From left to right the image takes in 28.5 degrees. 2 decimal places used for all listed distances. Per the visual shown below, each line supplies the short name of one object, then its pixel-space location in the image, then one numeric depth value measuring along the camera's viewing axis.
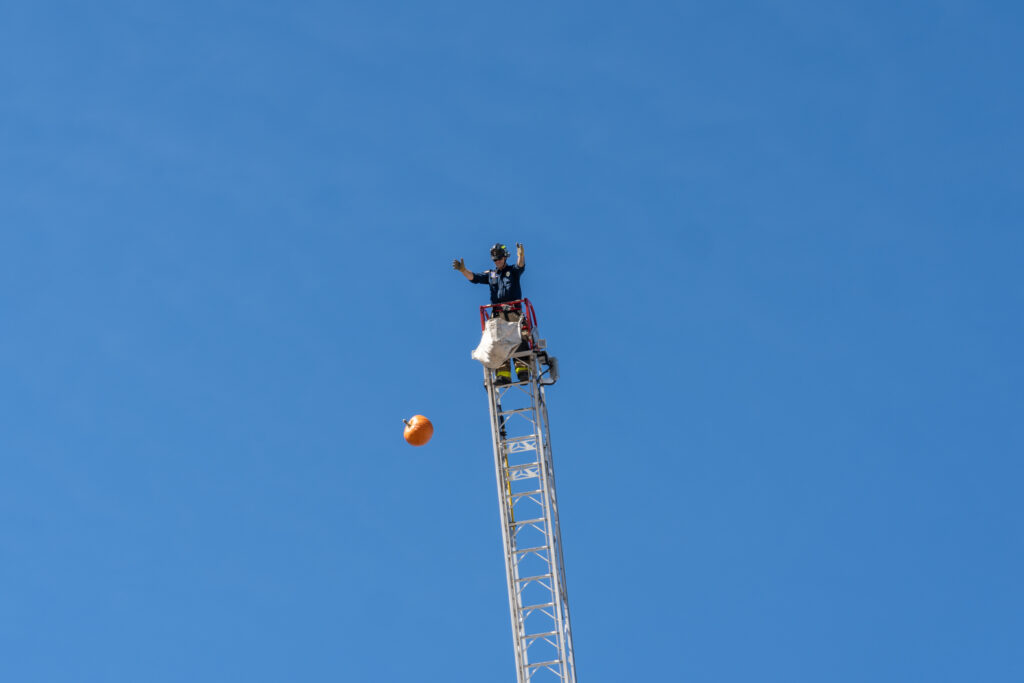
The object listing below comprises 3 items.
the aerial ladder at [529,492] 65.00
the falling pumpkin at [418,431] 64.38
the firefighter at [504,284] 67.12
